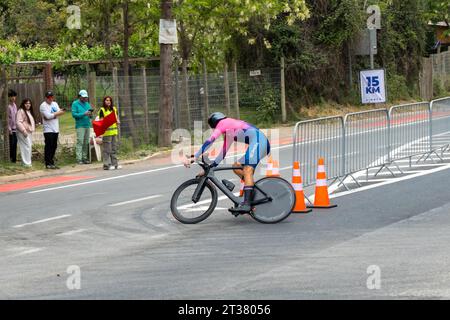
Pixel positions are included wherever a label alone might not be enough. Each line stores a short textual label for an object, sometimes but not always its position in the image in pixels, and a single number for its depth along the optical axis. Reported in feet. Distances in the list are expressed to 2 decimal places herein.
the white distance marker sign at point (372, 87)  105.19
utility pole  78.38
